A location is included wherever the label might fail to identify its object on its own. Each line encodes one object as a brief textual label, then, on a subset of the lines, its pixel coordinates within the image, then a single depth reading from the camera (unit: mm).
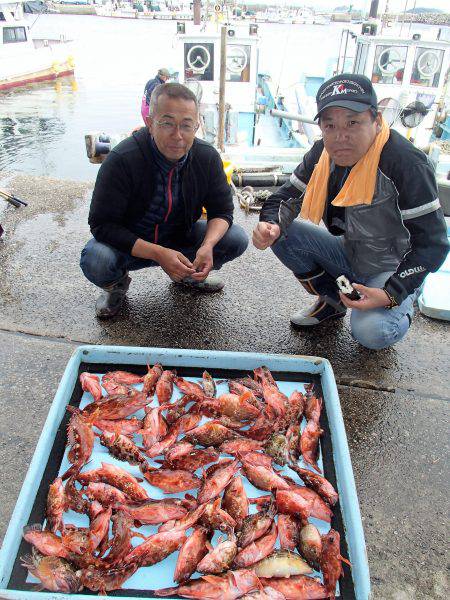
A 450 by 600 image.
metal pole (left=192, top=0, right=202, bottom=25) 14491
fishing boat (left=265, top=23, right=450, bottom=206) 11398
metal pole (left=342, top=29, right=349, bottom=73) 13469
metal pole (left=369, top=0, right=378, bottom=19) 13295
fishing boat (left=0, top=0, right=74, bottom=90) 26058
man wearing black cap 2385
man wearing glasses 2750
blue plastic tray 1653
